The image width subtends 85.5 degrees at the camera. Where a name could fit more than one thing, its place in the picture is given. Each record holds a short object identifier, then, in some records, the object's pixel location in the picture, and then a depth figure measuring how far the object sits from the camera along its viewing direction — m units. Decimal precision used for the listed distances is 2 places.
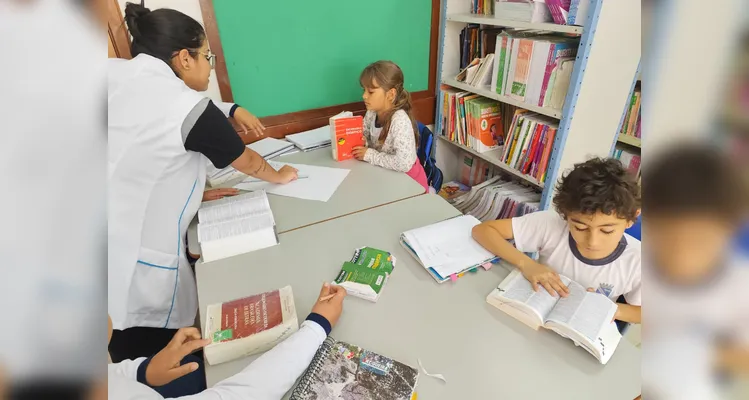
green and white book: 0.97
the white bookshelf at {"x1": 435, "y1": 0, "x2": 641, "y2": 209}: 1.45
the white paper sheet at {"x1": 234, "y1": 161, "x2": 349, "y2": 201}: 1.45
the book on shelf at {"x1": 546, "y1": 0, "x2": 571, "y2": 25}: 1.53
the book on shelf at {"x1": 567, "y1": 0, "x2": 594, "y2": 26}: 1.47
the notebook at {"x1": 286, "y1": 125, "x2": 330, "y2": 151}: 1.86
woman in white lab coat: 1.01
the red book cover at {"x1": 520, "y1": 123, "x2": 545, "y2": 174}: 1.82
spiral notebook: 0.74
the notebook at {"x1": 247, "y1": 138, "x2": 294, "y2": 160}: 1.79
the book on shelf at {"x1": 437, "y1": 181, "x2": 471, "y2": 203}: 2.58
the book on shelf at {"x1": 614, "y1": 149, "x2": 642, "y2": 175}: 1.73
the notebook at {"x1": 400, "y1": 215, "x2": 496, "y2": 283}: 1.03
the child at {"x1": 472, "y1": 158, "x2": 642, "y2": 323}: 0.93
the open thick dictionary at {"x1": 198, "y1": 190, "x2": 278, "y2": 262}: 1.12
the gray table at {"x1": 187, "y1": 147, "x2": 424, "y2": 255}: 1.29
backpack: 1.98
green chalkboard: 1.77
